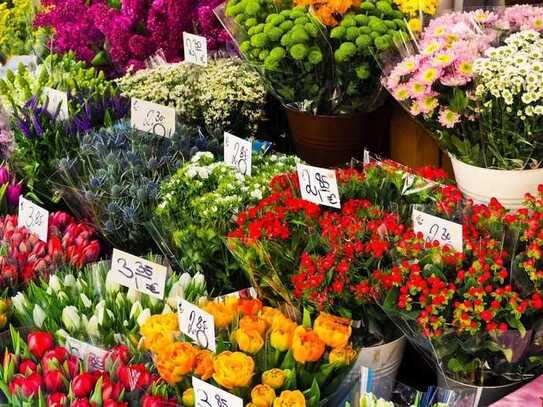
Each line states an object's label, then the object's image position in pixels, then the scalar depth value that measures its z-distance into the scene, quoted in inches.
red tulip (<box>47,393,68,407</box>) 60.0
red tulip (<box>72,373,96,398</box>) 61.7
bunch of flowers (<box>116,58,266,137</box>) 106.7
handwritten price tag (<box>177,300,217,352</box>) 63.4
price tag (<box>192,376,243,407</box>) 57.5
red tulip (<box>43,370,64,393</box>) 62.9
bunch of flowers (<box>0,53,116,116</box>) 116.1
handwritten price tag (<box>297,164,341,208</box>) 74.9
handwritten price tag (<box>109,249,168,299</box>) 74.9
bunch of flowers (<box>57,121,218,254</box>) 89.7
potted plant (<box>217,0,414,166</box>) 93.7
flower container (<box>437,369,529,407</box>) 63.0
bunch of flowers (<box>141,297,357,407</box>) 58.9
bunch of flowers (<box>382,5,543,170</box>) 74.7
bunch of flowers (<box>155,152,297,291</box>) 81.1
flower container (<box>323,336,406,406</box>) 63.3
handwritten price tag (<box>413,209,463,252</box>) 65.6
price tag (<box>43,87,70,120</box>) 110.8
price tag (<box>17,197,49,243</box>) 90.5
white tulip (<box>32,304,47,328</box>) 74.1
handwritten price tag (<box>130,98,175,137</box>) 103.3
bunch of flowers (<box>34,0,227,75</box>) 119.0
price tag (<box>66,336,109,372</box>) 67.1
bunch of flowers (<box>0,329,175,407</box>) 60.8
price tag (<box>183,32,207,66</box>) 108.8
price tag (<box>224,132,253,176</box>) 89.9
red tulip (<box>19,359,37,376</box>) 64.9
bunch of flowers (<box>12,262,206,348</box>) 71.3
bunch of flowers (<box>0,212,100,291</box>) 85.1
